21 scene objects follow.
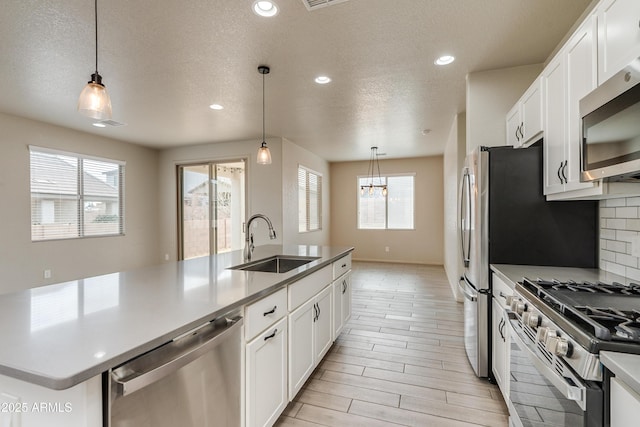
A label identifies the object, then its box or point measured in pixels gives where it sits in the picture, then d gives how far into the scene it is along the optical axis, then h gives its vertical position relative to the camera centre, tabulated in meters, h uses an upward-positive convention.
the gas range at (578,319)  0.90 -0.39
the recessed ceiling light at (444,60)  2.65 +1.40
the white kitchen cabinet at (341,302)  2.75 -0.90
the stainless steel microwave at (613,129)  1.10 +0.35
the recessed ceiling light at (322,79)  3.05 +1.40
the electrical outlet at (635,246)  1.62 -0.19
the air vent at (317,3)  1.92 +1.38
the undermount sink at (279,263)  2.50 -0.45
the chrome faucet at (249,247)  2.50 -0.30
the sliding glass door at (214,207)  5.94 +0.11
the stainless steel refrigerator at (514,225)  2.07 -0.09
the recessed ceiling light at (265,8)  1.95 +1.39
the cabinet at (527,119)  2.07 +0.73
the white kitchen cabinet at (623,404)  0.76 -0.52
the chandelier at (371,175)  7.82 +1.01
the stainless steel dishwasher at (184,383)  0.87 -0.60
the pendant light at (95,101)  1.53 +0.59
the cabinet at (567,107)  1.49 +0.61
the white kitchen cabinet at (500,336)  1.83 -0.82
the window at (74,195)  4.46 +0.29
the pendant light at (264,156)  3.05 +0.59
